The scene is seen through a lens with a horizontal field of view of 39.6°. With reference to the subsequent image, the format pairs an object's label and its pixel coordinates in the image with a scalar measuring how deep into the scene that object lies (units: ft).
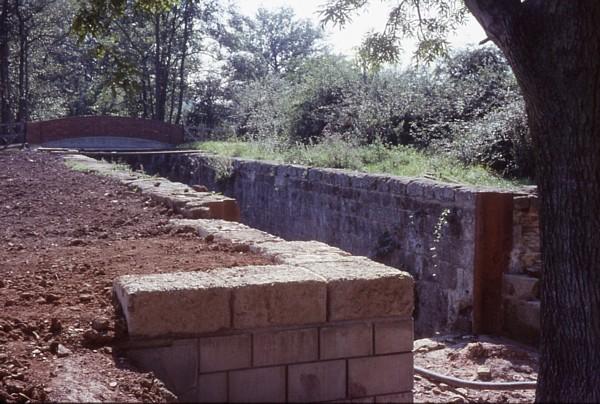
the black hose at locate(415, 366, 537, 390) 21.40
